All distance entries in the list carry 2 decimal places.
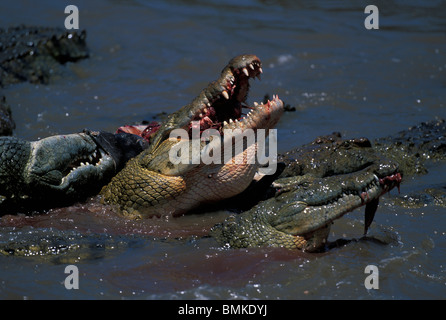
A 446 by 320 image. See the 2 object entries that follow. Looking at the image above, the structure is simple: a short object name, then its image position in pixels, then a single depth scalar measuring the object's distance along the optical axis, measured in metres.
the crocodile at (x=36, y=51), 17.80
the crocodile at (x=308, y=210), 8.15
